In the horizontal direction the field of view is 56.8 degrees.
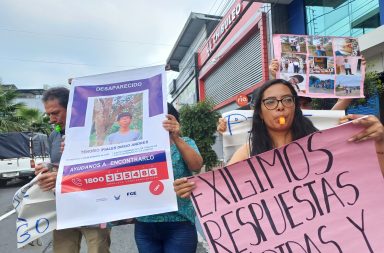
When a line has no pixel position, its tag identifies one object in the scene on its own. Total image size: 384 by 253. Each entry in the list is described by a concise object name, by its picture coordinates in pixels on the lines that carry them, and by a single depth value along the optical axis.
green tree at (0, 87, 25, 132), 18.55
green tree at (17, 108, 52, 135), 20.83
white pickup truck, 13.48
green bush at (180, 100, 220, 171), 15.97
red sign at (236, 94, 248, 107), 13.99
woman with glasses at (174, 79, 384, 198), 1.91
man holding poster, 2.48
